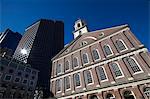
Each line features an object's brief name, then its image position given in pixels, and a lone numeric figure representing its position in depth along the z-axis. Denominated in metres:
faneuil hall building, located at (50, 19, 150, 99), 19.97
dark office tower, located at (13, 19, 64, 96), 76.00
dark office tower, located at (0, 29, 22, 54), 124.82
